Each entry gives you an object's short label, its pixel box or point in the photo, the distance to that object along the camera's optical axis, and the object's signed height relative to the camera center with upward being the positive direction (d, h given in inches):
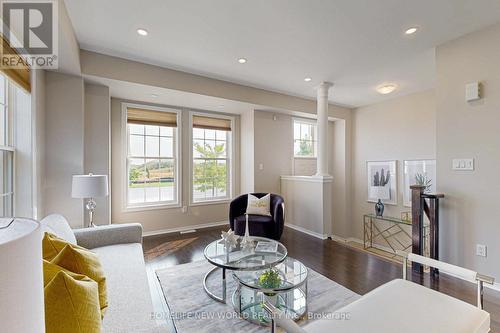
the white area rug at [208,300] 71.5 -47.7
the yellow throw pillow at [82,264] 49.5 -21.0
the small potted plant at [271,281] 70.5 -35.3
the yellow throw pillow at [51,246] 52.5 -18.2
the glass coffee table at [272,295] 70.2 -44.5
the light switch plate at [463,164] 97.7 +0.7
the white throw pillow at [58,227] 68.2 -18.3
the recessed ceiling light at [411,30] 97.5 +56.7
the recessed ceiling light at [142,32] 100.3 +57.9
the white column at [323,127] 161.6 +26.8
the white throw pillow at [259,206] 148.9 -25.3
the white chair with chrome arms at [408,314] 46.6 -31.7
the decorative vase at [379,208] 179.5 -32.6
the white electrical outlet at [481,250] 94.6 -34.2
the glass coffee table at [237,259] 78.3 -33.7
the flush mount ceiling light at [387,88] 150.0 +49.5
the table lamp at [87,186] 101.0 -8.6
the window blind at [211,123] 186.2 +35.4
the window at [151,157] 164.1 +6.9
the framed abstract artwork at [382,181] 187.3 -12.9
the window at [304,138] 214.1 +26.3
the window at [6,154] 81.0 +4.7
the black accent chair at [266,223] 138.0 -33.8
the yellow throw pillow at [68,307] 35.2 -21.7
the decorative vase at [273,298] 70.8 -41.0
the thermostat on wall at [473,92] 95.3 +30.1
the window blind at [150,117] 163.0 +35.4
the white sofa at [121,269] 50.8 -32.4
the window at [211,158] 187.5 +6.6
